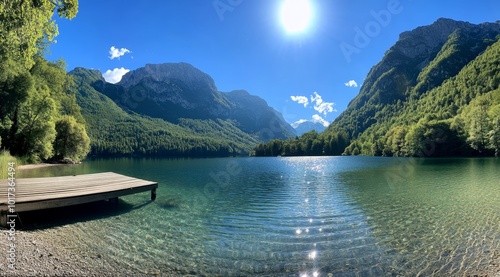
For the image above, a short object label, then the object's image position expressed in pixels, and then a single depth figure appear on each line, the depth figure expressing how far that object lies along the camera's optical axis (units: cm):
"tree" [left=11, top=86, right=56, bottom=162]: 4756
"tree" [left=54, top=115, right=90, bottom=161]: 6297
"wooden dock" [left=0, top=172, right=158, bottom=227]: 1333
